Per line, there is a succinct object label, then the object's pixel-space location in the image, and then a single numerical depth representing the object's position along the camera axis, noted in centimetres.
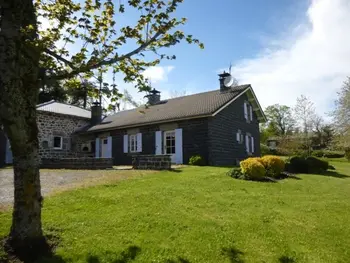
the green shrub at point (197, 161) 1682
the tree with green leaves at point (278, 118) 4903
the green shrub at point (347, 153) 2649
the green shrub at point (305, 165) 1595
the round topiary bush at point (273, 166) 1336
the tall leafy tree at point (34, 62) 476
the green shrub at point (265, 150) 3730
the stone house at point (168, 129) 1788
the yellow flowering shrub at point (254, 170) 1205
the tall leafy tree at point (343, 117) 2321
